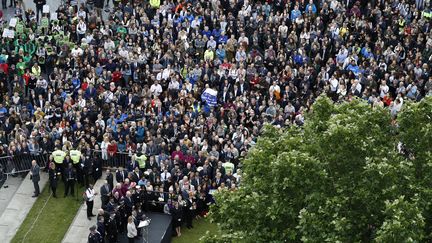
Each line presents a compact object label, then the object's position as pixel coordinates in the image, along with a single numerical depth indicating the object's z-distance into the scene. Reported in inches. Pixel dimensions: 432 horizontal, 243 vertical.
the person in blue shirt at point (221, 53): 1843.0
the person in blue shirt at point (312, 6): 1941.4
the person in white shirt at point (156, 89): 1728.6
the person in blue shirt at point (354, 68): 1759.4
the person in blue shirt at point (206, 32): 1887.2
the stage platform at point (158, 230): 1440.7
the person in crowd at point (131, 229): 1409.9
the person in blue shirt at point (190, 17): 1930.4
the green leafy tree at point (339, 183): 980.6
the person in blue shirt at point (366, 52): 1812.1
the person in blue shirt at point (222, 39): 1873.8
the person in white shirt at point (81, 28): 1897.1
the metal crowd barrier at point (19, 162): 1584.6
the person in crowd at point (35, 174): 1535.4
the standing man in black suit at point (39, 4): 2020.2
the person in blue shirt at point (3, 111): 1663.4
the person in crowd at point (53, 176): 1531.7
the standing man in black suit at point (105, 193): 1481.3
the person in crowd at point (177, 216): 1461.6
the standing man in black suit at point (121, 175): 1503.4
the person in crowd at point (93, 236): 1385.5
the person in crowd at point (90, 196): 1485.0
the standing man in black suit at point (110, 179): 1517.0
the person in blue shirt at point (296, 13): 1925.4
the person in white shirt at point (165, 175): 1499.8
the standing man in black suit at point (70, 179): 1539.1
